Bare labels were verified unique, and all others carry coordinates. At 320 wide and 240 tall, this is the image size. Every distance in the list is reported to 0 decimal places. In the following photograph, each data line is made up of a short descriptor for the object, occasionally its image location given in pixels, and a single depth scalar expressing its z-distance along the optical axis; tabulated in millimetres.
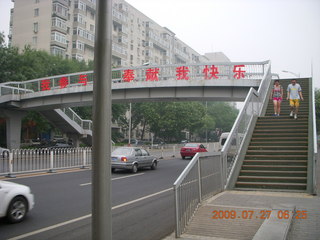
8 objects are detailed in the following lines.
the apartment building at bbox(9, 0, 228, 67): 44091
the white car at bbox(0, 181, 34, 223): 6539
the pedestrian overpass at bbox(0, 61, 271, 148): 19188
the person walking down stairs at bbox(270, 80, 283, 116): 13674
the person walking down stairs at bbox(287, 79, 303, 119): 13073
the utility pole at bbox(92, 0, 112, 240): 3414
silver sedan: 16172
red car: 27641
